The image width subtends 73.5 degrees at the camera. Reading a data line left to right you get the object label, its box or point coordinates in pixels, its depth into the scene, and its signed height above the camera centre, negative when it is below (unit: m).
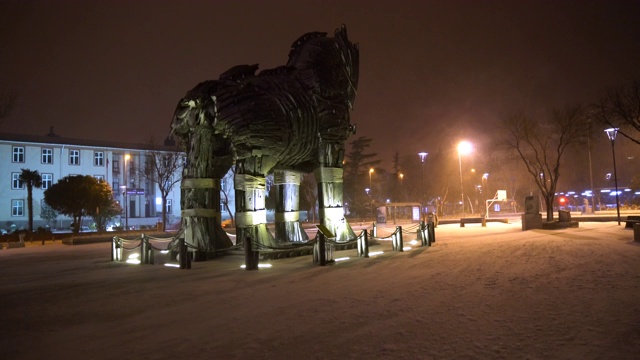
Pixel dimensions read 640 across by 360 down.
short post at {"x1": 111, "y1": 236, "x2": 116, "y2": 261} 16.44 -1.37
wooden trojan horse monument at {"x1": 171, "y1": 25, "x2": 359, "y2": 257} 14.11 +2.52
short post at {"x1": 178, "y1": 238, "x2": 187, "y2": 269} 12.79 -1.32
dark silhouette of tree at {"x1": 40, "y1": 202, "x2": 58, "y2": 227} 45.38 +0.31
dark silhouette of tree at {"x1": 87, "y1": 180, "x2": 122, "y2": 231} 38.91 +0.91
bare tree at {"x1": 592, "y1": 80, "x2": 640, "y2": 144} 21.39 +4.35
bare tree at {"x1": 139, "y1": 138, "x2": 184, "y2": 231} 39.45 +5.07
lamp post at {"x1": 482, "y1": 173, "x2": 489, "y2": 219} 68.58 +2.58
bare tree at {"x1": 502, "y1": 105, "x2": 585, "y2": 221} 27.25 +3.96
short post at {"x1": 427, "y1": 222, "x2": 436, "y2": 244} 18.57 -1.31
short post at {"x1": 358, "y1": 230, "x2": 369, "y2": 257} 14.48 -1.31
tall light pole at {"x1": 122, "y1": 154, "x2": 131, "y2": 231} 53.41 +5.36
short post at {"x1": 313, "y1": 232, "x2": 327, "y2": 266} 12.54 -1.30
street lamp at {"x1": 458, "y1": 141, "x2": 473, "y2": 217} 40.00 +5.34
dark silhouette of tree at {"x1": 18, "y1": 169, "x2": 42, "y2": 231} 36.94 +3.28
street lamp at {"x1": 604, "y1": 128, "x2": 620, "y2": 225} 27.69 +4.07
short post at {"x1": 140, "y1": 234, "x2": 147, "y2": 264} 14.66 -1.33
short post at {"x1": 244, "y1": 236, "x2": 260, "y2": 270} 12.02 -1.37
